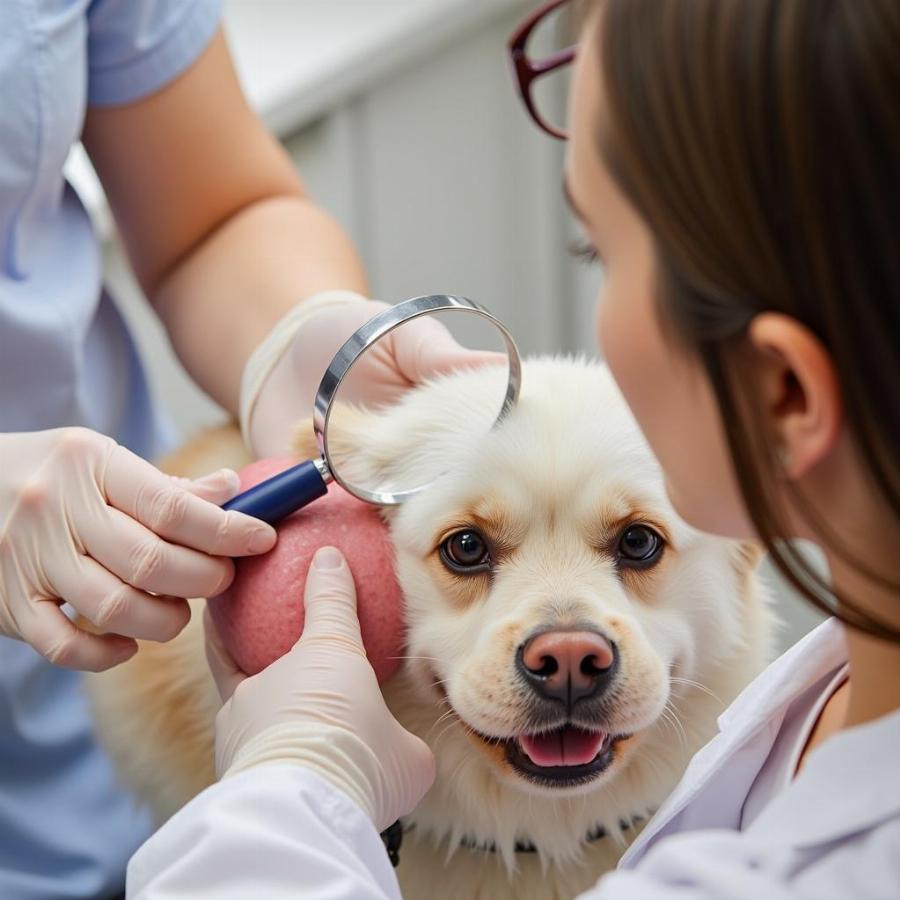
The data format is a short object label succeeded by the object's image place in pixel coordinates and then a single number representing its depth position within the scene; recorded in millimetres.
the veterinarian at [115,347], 736
